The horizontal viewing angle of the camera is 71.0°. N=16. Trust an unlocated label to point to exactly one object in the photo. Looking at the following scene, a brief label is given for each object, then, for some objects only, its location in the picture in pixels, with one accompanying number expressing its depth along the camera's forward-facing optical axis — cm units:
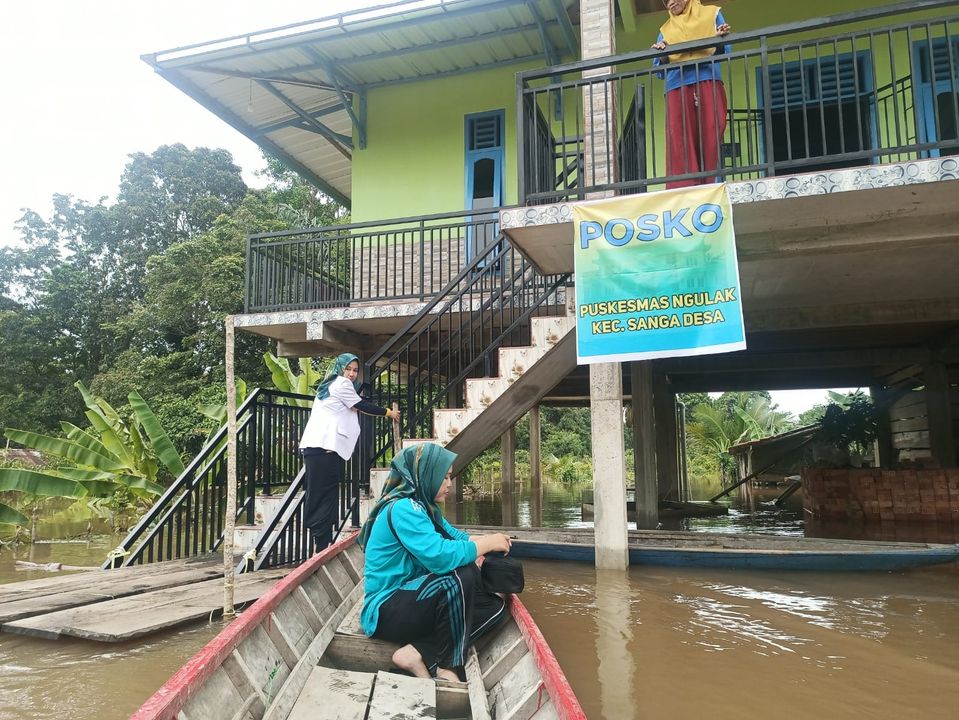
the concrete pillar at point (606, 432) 677
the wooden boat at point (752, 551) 647
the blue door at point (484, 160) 1123
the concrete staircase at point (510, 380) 696
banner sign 563
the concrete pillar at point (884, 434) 1408
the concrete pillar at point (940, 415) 1120
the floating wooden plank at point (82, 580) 510
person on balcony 623
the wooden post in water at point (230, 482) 454
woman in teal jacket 335
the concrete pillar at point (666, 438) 1380
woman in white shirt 603
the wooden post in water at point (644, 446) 1091
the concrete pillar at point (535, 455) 2019
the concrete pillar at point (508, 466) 1702
